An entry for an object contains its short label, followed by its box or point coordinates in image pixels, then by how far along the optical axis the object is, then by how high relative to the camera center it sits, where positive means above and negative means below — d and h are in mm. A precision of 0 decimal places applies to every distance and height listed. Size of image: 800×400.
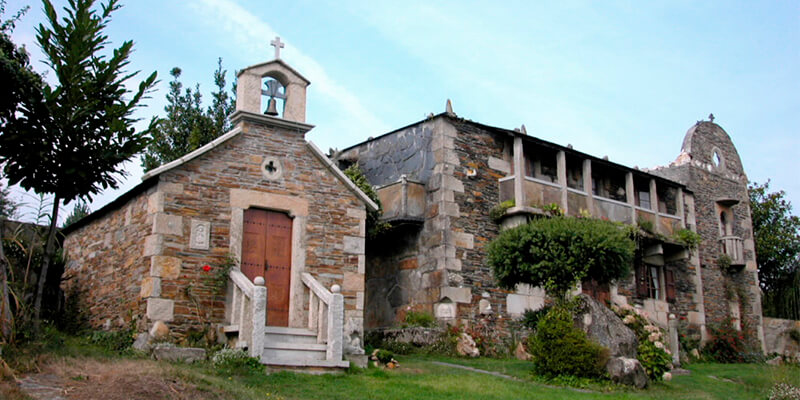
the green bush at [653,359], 13438 -318
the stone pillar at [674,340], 17219 +26
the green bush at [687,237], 22047 +2994
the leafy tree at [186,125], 20469 +5815
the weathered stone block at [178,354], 11602 -291
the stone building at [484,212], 17547 +3152
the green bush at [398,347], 16469 -198
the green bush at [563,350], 12477 -162
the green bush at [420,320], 16906 +398
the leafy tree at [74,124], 11555 +3198
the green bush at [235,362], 11227 -395
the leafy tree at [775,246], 27844 +3662
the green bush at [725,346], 22359 -119
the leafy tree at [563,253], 13211 +1518
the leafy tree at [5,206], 16836 +3227
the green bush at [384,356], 13539 -327
